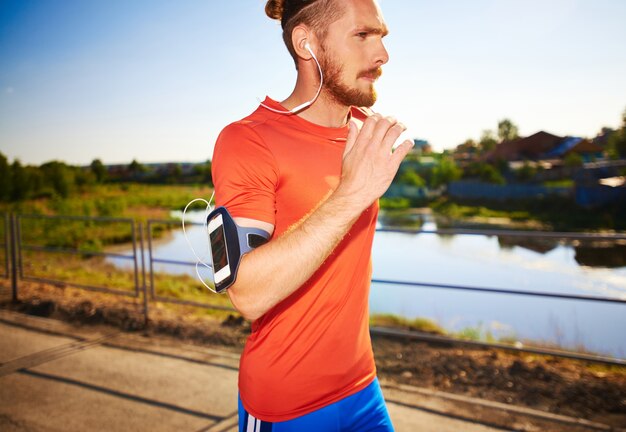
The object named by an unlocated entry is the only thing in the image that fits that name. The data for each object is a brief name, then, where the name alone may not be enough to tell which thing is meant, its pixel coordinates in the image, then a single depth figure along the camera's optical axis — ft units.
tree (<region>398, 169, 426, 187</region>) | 192.18
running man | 2.80
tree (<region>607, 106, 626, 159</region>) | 105.91
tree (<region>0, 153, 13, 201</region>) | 139.03
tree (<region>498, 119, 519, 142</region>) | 185.41
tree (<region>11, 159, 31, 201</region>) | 145.07
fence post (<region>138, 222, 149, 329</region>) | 14.60
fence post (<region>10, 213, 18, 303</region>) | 17.74
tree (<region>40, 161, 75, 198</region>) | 152.76
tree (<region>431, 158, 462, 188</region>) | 180.14
